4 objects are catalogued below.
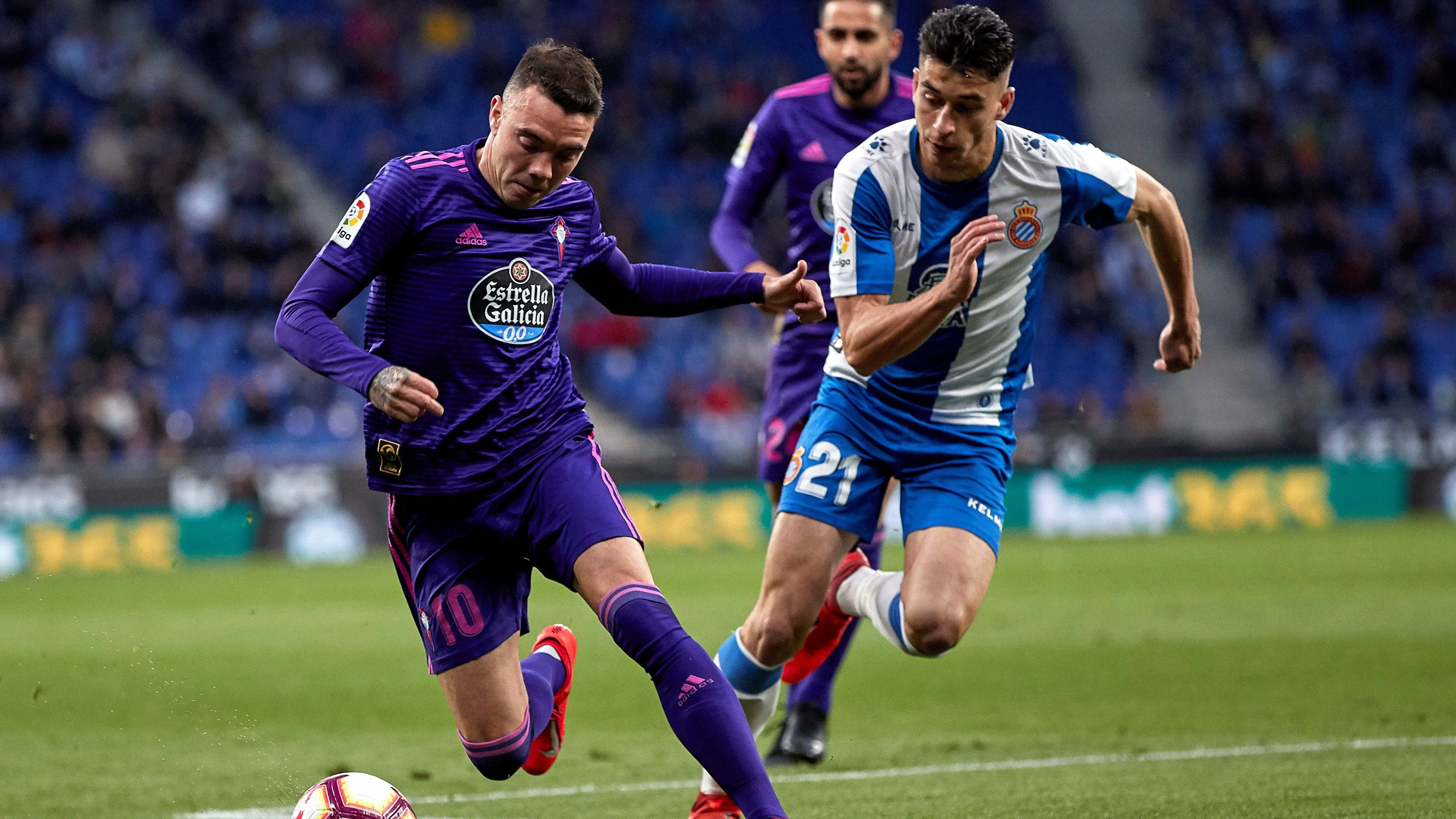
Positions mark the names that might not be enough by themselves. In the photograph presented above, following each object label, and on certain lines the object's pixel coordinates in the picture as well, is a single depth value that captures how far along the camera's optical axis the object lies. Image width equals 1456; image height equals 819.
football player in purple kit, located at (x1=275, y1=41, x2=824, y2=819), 8.67
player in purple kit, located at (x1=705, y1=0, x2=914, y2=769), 12.66
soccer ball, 8.42
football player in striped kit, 9.72
